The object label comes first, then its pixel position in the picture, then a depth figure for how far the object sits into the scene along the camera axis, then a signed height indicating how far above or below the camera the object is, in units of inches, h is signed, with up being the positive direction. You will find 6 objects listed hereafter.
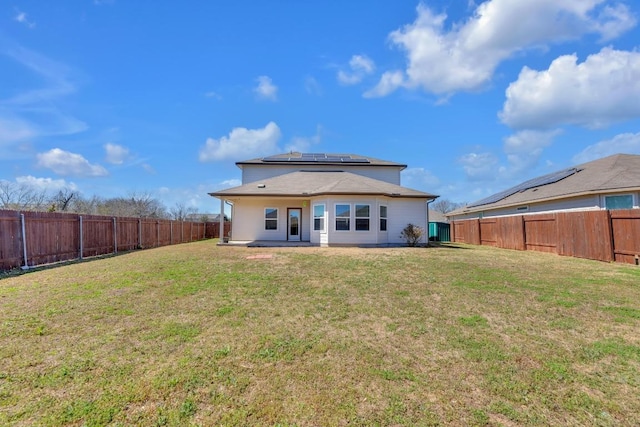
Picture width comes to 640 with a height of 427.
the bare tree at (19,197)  800.9 +93.3
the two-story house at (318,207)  637.9 +36.2
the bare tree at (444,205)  2568.9 +123.8
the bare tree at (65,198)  1018.3 +111.7
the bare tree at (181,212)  1756.6 +88.8
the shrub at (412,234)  647.1 -28.0
